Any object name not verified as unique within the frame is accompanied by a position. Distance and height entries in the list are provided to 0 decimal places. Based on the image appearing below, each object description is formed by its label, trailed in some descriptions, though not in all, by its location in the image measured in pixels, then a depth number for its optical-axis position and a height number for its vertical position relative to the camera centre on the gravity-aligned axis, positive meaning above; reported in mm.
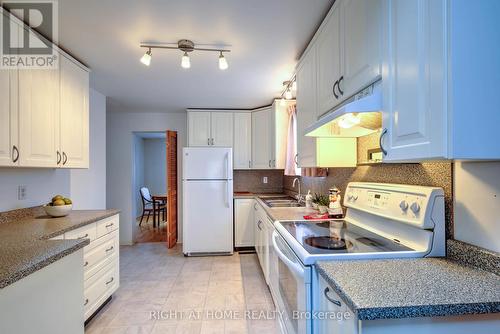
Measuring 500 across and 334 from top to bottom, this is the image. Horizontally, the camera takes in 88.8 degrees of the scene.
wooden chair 5830 -871
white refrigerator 3799 -460
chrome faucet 3214 -365
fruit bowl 2043 -329
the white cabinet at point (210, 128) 4102 +651
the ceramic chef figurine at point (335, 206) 2039 -305
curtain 3338 +291
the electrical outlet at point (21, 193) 2039 -190
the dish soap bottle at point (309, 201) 2714 -350
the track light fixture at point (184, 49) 1996 +974
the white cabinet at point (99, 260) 1984 -790
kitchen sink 2995 -434
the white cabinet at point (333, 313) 831 -532
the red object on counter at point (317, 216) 2062 -396
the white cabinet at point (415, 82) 793 +297
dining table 5788 -781
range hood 1098 +257
